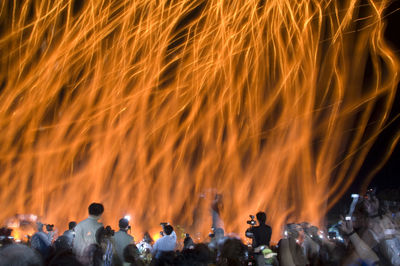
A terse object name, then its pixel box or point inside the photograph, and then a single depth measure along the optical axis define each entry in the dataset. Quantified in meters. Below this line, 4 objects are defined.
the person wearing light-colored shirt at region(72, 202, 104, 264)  4.73
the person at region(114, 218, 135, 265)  5.80
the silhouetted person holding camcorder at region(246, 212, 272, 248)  5.99
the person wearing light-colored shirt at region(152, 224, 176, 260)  5.97
